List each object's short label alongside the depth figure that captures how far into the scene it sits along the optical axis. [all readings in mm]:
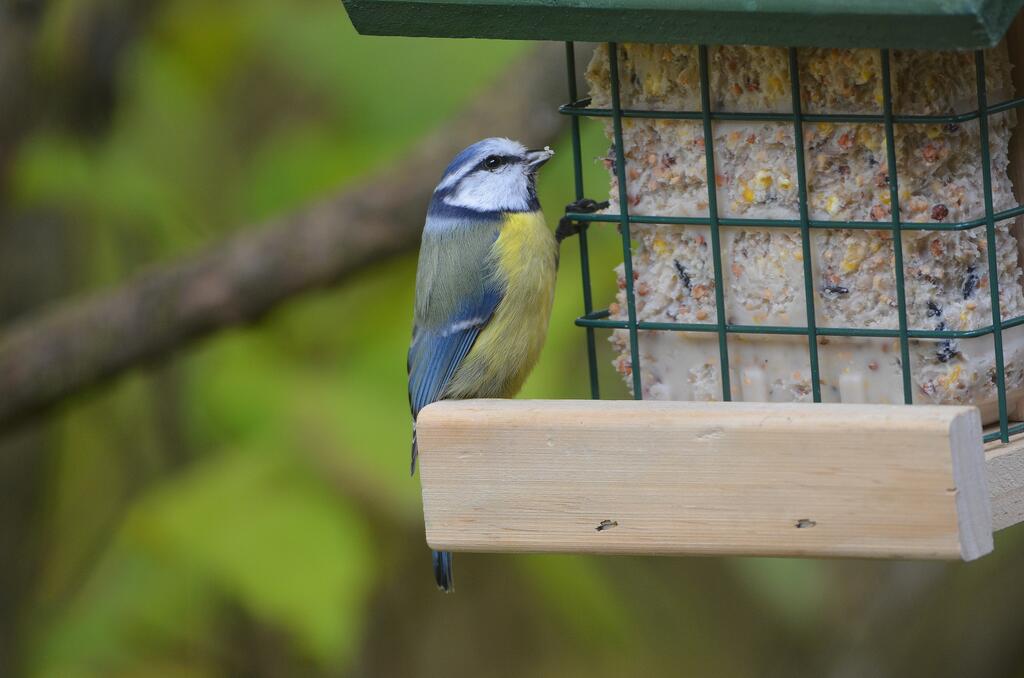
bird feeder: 4434
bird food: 5039
